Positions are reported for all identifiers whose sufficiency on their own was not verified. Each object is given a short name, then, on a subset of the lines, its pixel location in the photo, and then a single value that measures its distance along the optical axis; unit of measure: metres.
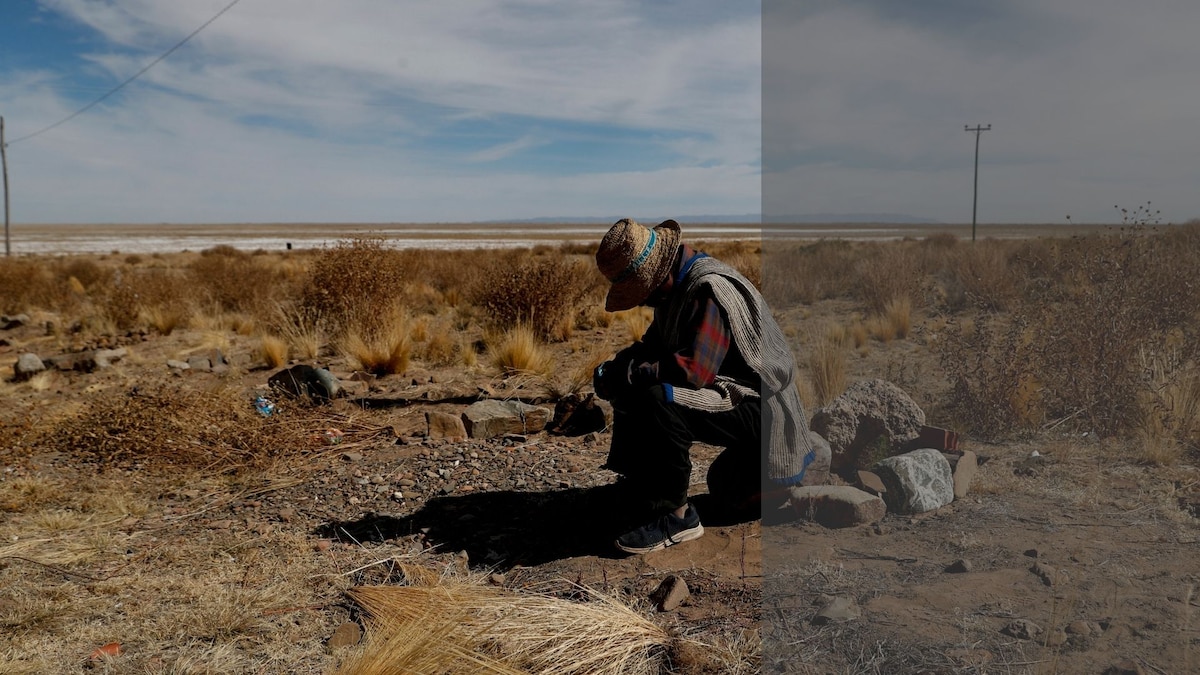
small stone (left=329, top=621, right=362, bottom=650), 3.09
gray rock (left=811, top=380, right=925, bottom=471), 4.42
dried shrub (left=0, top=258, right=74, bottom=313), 14.69
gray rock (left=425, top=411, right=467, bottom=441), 5.70
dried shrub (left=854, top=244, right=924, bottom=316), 5.60
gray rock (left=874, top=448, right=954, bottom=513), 3.61
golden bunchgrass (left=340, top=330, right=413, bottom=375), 8.12
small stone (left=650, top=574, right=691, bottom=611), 3.24
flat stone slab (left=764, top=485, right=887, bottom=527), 3.63
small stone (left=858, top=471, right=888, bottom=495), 3.85
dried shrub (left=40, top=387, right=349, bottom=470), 5.30
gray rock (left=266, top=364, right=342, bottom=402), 6.65
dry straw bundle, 2.73
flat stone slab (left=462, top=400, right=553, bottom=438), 5.71
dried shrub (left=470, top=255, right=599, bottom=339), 9.98
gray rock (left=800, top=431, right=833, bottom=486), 4.27
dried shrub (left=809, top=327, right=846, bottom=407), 5.78
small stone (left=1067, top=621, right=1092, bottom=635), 2.31
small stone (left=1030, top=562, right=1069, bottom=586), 2.50
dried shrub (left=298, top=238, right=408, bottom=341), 9.53
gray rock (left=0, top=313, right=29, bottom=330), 12.54
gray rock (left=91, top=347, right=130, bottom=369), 8.88
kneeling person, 3.41
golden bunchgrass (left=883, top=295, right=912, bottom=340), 6.05
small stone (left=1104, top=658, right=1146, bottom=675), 2.14
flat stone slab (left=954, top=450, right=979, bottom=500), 3.73
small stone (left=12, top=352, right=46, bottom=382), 8.53
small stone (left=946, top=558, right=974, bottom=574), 2.84
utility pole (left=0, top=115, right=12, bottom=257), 30.48
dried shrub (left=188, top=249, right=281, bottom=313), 13.35
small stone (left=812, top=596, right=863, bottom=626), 2.81
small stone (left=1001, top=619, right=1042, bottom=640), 2.38
